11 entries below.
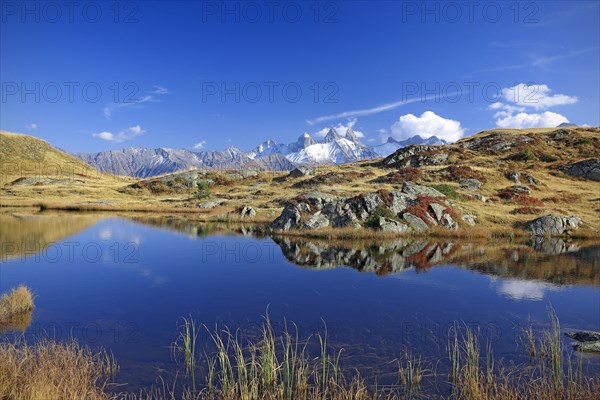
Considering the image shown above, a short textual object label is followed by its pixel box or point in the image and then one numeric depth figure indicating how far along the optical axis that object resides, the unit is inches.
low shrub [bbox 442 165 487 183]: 3471.5
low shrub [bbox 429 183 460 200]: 2636.1
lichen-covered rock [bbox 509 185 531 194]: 3024.1
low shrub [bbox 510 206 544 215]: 2436.0
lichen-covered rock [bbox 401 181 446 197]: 2485.5
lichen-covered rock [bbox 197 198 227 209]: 3334.9
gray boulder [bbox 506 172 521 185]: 3404.8
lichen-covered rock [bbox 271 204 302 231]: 2123.5
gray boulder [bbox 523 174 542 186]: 3318.7
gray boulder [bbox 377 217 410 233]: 1953.7
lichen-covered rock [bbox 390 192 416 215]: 2114.2
